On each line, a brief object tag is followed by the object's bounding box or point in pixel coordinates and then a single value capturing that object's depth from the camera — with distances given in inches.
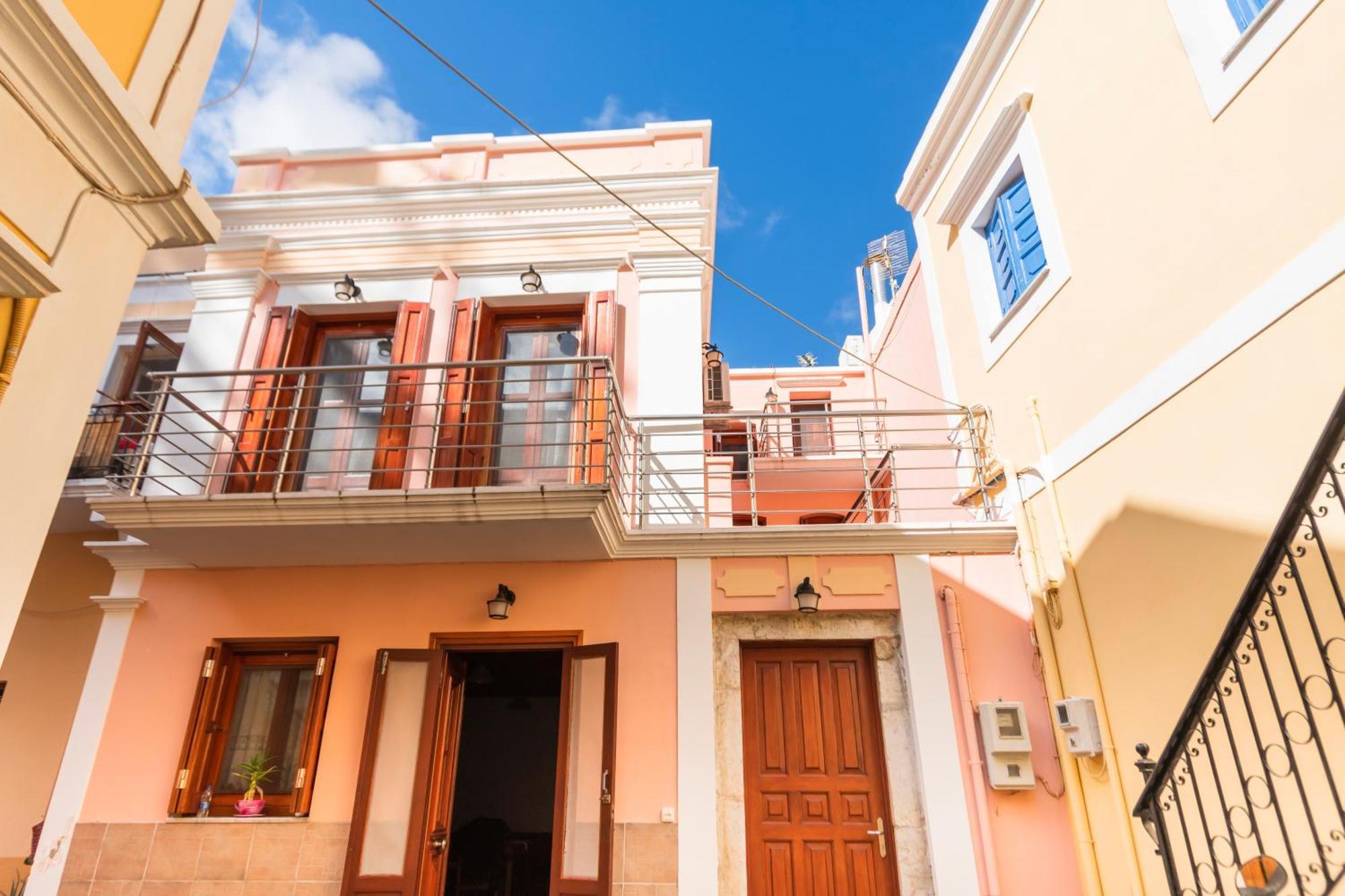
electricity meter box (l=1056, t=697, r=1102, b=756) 183.8
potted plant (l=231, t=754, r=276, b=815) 206.8
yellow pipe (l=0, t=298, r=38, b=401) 103.9
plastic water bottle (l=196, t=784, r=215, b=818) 209.5
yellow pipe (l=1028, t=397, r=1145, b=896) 172.1
